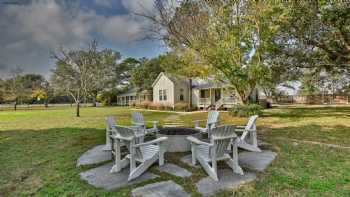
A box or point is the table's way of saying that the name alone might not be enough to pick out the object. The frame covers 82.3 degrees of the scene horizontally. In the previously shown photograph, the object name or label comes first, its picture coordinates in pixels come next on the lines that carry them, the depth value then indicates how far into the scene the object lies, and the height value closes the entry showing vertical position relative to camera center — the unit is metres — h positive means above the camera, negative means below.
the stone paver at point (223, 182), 2.97 -1.30
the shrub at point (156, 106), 22.20 -0.56
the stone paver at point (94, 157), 4.33 -1.27
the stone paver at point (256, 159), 3.87 -1.26
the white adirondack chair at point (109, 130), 5.00 -0.72
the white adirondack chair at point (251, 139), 4.85 -0.98
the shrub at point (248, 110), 12.64 -0.64
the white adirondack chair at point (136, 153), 3.45 -0.99
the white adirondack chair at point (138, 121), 5.90 -0.61
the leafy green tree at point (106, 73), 38.84 +5.73
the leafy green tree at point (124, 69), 41.62 +6.81
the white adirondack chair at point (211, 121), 5.81 -0.64
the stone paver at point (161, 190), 2.83 -1.31
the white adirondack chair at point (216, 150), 3.30 -0.90
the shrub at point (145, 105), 24.31 -0.47
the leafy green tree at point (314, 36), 7.41 +2.99
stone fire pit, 4.78 -1.00
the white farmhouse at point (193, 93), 20.47 +0.85
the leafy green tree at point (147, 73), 30.22 +4.29
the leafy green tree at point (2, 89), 32.22 +2.21
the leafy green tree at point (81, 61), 15.91 +3.37
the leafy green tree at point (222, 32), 10.20 +3.60
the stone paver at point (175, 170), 3.51 -1.28
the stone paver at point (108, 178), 3.21 -1.31
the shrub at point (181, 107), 20.05 -0.63
